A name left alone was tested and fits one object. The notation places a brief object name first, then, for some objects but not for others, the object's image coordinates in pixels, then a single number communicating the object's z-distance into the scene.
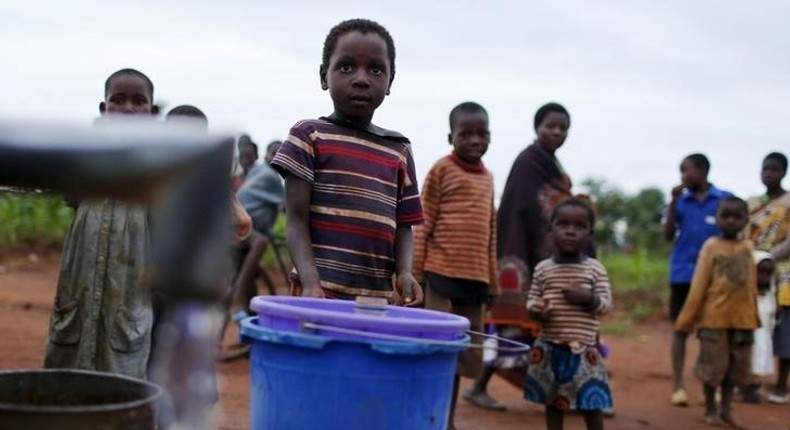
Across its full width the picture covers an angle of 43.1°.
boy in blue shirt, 6.45
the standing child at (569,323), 4.20
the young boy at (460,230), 4.72
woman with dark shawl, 5.41
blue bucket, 2.13
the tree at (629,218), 20.61
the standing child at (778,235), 6.53
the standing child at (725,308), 5.55
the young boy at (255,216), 7.10
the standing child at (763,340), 6.47
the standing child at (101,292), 3.32
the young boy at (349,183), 2.88
